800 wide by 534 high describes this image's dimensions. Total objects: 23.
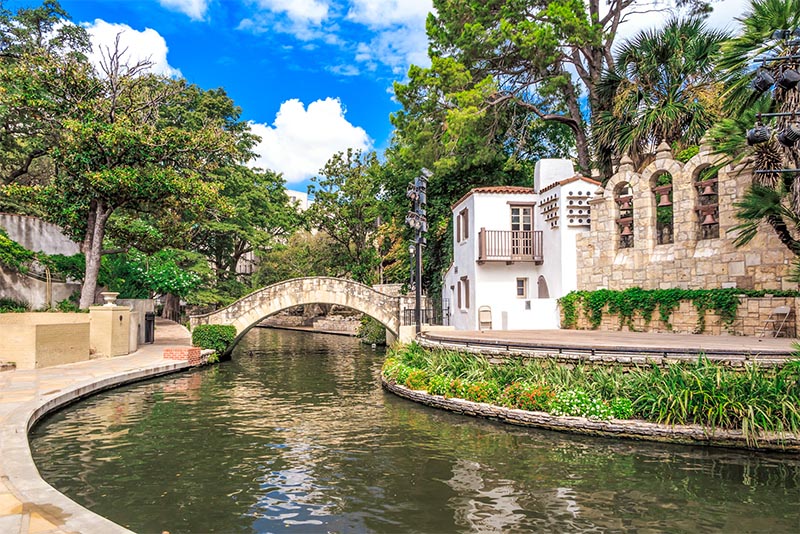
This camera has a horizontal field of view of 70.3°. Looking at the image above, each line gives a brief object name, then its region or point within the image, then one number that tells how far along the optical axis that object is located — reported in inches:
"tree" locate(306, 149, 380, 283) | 1633.9
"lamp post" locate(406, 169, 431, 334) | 751.7
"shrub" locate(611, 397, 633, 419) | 439.8
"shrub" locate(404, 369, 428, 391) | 592.7
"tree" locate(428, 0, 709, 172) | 984.1
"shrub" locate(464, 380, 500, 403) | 514.3
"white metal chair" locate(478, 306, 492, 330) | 856.3
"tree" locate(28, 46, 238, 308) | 811.4
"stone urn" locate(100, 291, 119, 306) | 811.1
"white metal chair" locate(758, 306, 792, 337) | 563.2
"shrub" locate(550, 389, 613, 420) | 447.8
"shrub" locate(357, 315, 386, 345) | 1272.1
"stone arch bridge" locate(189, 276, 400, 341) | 975.6
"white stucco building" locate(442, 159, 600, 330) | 827.4
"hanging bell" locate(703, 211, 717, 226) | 652.1
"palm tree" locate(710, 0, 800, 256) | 534.9
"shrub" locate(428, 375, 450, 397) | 555.9
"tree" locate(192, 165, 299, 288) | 1311.5
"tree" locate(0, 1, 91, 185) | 799.7
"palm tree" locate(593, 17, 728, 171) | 873.5
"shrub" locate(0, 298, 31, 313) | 771.8
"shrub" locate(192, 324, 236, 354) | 935.7
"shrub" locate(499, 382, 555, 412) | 476.7
